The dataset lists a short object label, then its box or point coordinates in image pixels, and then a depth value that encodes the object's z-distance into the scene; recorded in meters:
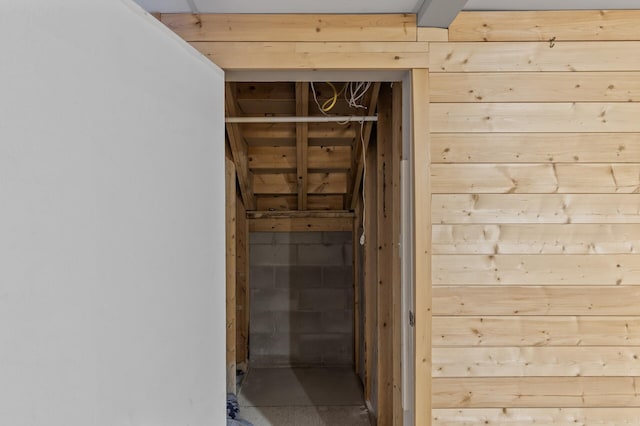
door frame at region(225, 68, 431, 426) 1.64
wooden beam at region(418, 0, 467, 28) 1.48
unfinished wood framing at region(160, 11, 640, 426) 1.66
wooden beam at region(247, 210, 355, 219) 3.70
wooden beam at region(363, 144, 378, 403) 2.84
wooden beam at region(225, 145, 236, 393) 2.94
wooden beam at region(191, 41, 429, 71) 1.65
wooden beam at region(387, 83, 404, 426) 2.05
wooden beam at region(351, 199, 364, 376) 3.52
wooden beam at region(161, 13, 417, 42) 1.65
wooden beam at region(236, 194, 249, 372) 3.53
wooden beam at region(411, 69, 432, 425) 1.63
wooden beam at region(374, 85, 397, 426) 2.42
